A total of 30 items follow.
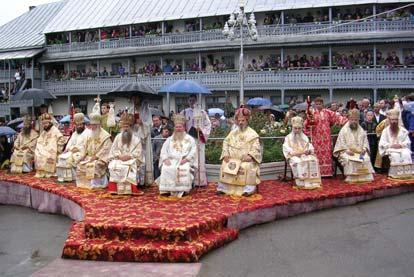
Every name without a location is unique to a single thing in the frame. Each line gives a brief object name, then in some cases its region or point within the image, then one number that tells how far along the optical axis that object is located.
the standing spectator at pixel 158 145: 11.84
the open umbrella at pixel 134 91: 10.46
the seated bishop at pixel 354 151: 11.20
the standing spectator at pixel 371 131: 13.16
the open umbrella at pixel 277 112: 20.55
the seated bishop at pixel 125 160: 10.02
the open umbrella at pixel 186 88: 10.73
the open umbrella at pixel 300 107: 16.28
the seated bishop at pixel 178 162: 9.59
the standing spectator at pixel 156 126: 12.97
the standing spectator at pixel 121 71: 36.07
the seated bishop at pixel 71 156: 11.88
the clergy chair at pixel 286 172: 11.27
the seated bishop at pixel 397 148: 11.58
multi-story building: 28.82
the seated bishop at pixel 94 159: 10.97
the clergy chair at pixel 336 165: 11.80
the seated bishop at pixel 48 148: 12.66
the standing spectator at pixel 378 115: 13.67
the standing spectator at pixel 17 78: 39.44
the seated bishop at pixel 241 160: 9.76
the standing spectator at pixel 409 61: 27.77
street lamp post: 21.30
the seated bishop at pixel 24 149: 13.58
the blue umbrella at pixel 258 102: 22.73
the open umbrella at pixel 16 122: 17.05
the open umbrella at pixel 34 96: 14.19
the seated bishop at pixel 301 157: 10.50
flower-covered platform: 7.05
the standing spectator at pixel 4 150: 14.38
